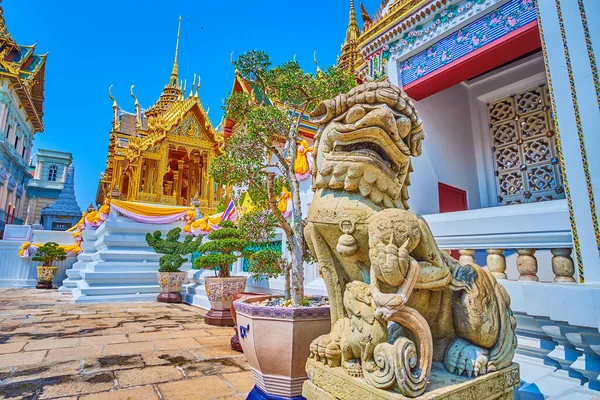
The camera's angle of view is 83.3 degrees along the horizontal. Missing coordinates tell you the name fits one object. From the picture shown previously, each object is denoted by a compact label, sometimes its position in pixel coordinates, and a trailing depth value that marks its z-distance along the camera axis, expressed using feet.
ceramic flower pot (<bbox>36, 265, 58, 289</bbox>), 33.65
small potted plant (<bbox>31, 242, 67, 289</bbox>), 33.12
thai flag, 19.80
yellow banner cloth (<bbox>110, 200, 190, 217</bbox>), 26.91
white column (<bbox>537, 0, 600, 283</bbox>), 7.02
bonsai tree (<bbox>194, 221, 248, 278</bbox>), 14.26
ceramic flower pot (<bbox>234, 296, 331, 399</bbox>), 6.08
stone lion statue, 3.55
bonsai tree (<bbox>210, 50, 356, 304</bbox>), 8.51
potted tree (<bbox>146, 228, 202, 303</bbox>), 22.26
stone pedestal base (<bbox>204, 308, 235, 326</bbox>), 14.48
